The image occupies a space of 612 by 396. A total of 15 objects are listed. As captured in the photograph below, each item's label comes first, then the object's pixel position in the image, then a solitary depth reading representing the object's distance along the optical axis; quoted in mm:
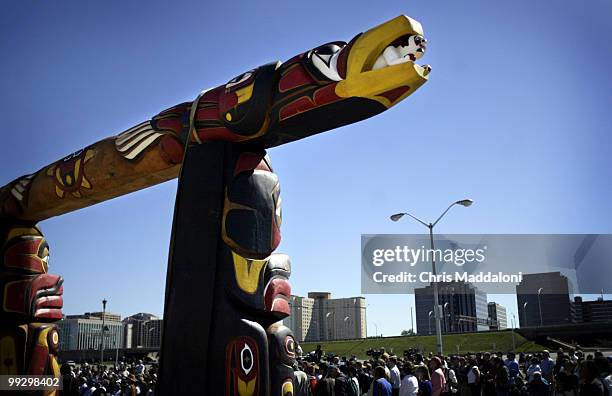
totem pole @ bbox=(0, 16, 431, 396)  5090
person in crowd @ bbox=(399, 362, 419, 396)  8070
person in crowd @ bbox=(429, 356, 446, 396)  9266
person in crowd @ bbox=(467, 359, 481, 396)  12477
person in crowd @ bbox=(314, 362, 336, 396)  8688
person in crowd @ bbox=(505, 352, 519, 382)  13289
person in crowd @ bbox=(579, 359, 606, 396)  5988
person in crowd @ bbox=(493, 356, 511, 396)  12375
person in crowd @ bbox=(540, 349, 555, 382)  13453
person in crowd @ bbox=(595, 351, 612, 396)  6660
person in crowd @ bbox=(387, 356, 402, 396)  11297
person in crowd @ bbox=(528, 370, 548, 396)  10250
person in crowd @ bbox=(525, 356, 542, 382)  11746
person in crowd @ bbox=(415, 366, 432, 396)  8633
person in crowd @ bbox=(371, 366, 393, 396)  7812
